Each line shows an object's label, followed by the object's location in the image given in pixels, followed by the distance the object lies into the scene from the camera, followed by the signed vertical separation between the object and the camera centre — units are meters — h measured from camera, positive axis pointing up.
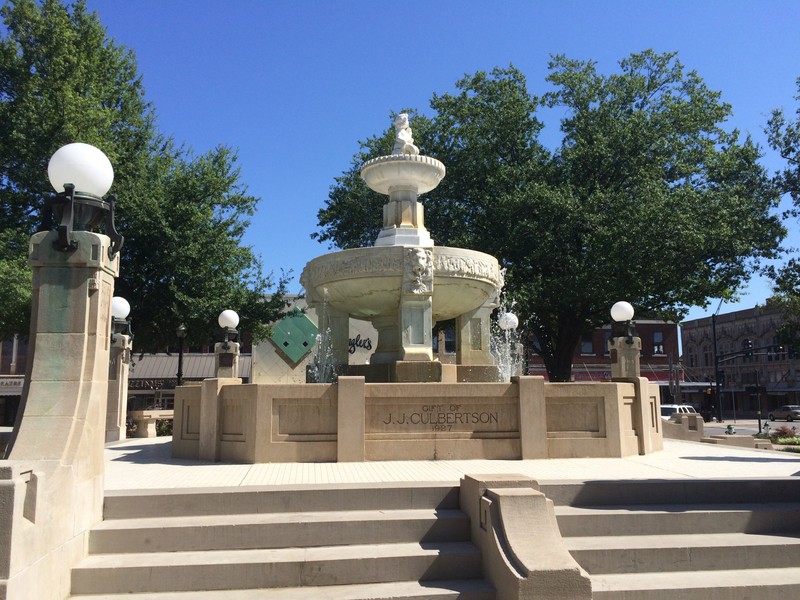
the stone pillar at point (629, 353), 14.52 +0.93
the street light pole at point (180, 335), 24.23 +2.40
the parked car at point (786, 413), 55.20 -1.66
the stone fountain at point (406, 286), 12.46 +2.18
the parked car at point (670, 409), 40.75 -0.92
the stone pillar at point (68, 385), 5.66 +0.13
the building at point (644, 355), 60.12 +3.73
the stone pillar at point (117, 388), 19.84 +0.33
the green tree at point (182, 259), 26.45 +5.75
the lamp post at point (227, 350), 17.64 +1.33
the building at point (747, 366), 69.75 +3.22
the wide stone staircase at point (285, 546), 5.67 -1.40
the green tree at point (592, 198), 27.45 +8.77
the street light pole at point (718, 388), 45.71 +0.44
